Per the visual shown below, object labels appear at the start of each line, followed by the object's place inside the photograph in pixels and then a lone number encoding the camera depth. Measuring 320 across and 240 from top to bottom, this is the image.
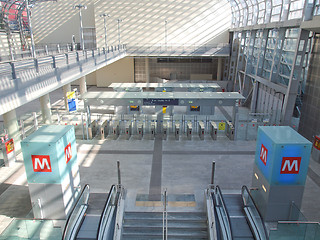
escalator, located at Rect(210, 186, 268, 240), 6.66
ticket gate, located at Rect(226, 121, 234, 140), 15.18
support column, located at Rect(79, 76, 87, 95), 24.02
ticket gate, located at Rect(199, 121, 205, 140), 15.15
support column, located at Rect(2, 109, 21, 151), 12.83
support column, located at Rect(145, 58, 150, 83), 30.66
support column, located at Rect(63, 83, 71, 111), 20.88
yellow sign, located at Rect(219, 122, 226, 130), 15.72
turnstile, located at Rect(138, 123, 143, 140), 15.52
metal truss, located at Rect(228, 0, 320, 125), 14.51
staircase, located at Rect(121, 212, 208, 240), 7.51
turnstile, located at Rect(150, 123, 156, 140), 15.50
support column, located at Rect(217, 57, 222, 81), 31.06
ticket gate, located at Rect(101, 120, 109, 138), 15.86
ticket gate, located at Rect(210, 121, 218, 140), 15.09
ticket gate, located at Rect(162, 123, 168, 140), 15.41
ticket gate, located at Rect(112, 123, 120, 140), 15.45
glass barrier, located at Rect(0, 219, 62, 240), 6.28
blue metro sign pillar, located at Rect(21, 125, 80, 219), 7.52
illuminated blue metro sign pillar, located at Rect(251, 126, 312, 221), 7.24
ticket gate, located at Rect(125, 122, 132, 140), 15.30
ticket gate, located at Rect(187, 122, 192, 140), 15.24
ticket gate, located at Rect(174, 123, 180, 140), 15.35
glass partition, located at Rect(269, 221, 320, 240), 6.16
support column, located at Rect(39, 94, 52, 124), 17.32
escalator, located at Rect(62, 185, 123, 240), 6.88
